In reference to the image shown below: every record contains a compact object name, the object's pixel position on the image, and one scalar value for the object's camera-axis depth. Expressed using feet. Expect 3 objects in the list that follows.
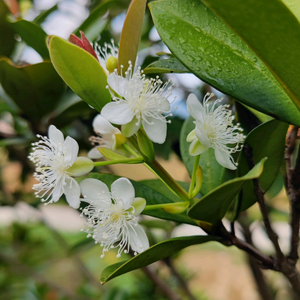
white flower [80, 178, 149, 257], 0.73
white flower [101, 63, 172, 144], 0.70
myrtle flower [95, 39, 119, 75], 0.74
